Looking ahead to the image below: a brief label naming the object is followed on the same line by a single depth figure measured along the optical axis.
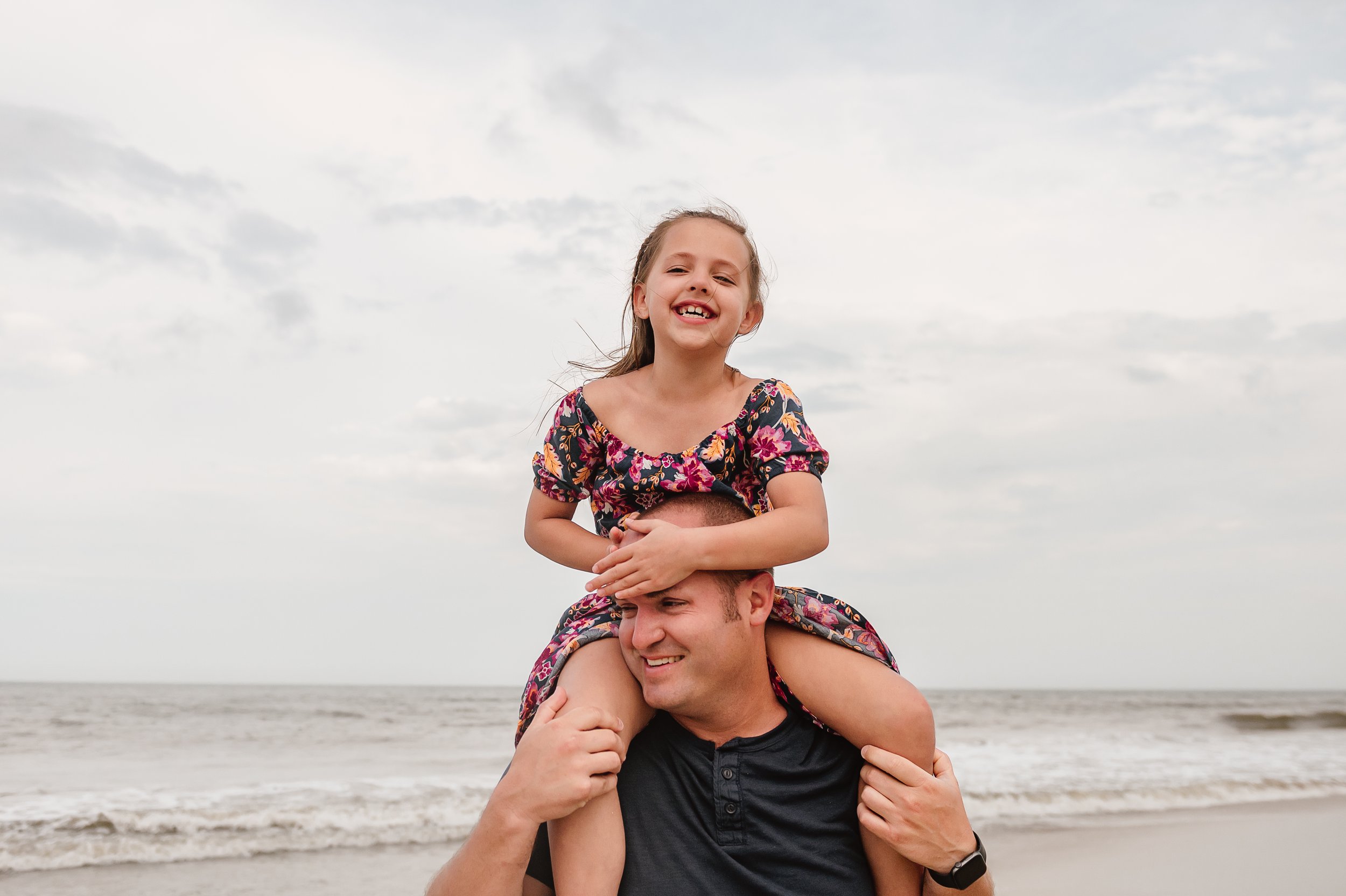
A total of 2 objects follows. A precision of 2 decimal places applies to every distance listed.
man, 2.38
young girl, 2.50
